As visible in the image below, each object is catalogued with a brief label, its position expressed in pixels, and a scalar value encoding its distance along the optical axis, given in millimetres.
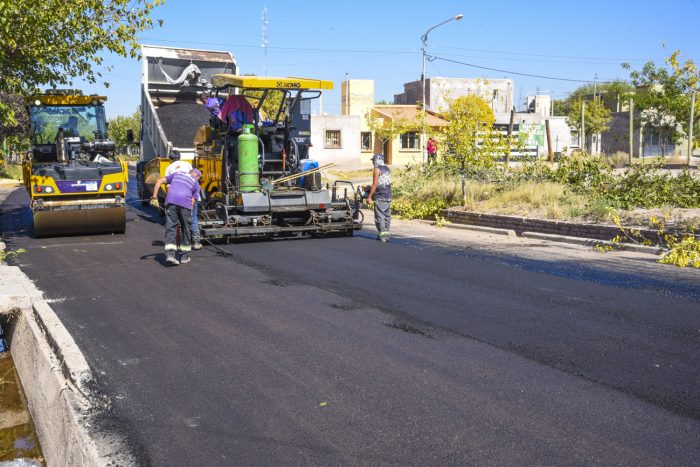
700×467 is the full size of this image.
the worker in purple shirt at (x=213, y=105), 14000
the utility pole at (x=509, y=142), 17047
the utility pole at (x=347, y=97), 52562
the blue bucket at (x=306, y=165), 13704
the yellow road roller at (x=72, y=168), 13211
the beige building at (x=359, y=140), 44156
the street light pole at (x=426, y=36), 29920
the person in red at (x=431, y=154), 20100
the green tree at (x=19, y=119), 15764
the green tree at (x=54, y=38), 10844
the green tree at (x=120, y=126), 67281
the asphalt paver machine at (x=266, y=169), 12742
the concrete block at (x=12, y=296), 7426
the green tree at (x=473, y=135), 16875
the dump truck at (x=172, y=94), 17609
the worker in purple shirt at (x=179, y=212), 10461
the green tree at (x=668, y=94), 12688
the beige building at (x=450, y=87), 54531
